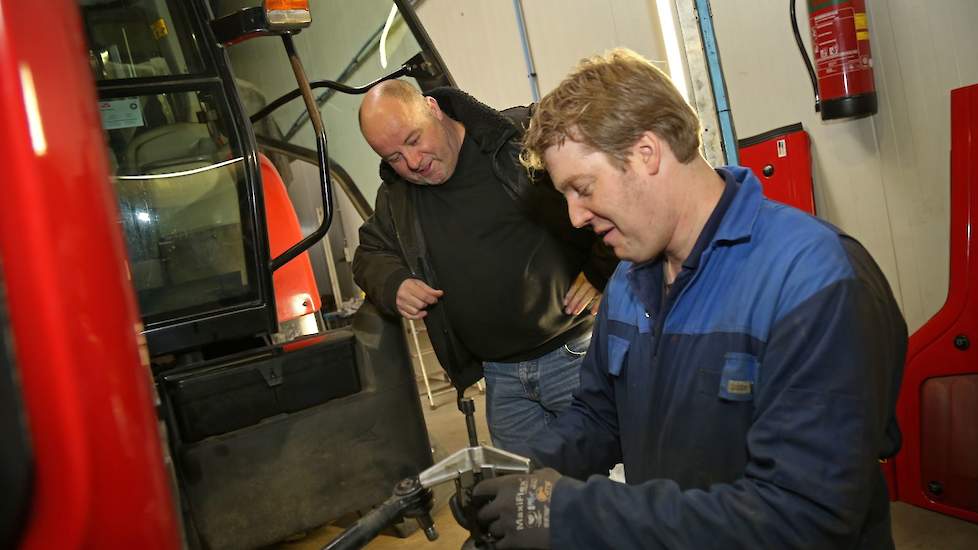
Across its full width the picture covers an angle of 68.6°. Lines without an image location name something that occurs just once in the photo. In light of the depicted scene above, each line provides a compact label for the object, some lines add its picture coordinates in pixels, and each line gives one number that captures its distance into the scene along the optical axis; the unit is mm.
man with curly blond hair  1046
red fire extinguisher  2562
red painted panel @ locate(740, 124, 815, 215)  2938
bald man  2359
